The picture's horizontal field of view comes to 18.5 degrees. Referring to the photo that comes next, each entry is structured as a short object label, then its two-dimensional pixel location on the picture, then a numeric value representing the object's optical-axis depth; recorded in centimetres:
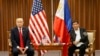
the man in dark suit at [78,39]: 972
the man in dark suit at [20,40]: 900
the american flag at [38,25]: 996
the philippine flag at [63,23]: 950
